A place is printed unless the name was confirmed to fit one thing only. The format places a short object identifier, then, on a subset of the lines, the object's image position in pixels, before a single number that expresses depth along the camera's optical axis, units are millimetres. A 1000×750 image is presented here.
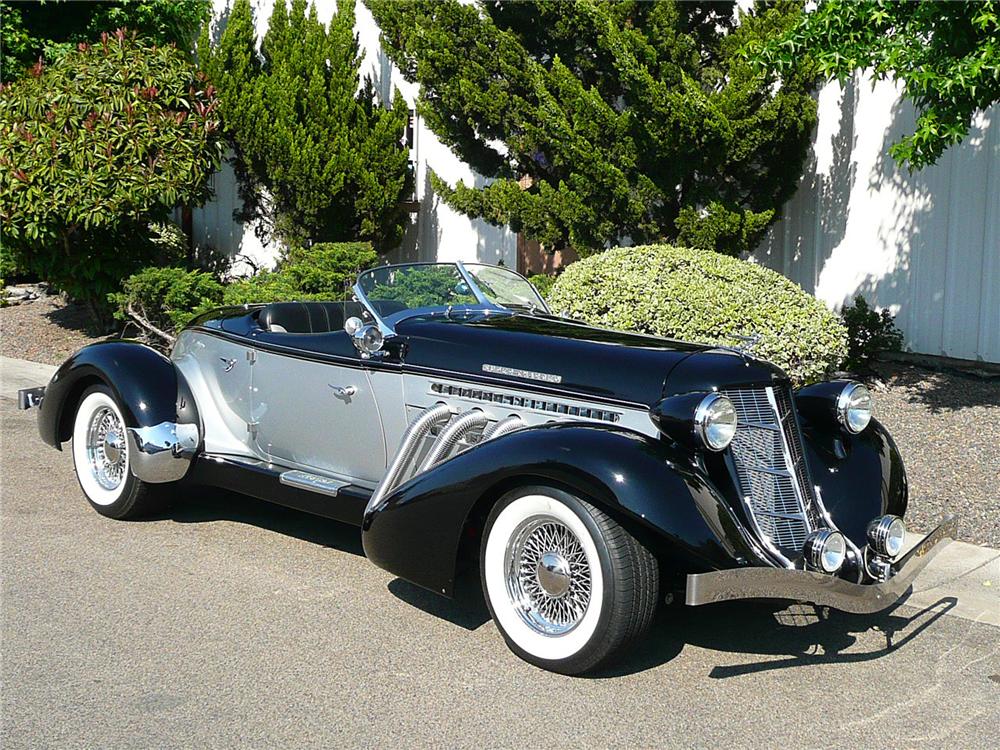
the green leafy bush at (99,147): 11016
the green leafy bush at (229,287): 10633
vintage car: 3871
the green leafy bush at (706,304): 7758
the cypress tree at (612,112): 8828
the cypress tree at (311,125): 11391
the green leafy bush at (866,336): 9180
